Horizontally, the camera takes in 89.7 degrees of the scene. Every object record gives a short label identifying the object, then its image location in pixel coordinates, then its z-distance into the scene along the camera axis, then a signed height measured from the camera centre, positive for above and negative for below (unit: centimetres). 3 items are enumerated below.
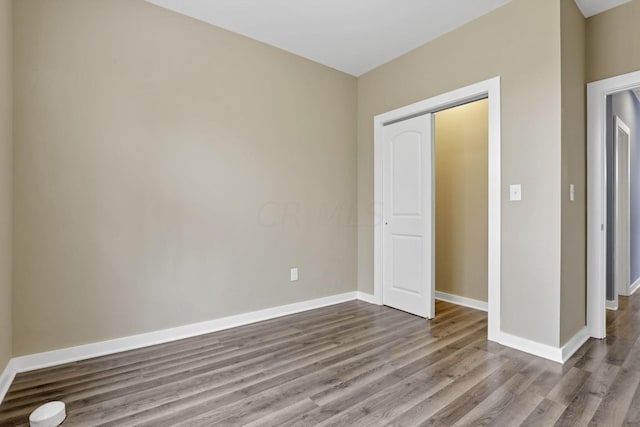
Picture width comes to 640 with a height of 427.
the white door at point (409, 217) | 312 -9
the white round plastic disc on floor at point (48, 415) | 150 -96
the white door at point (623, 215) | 370 -11
